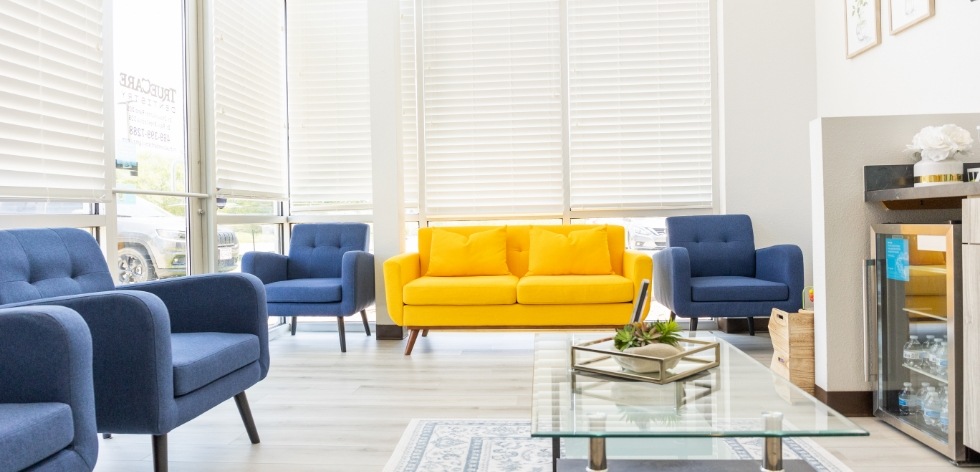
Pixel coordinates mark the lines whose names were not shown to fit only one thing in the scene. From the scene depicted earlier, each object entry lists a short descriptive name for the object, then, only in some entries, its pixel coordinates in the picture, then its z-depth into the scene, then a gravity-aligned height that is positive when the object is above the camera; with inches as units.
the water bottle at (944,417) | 96.5 -28.1
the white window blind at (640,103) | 211.2 +39.3
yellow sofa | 168.4 -17.8
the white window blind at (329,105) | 220.4 +41.8
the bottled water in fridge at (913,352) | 104.0 -20.1
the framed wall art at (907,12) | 144.3 +47.5
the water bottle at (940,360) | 97.4 -20.0
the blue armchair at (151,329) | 80.8 -13.3
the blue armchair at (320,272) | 181.9 -12.1
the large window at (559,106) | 211.8 +39.1
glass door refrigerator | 93.5 -16.6
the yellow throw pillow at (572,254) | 187.2 -7.3
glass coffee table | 62.4 -18.8
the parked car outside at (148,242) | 147.8 -2.2
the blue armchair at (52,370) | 66.0 -13.5
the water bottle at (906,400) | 105.7 -27.9
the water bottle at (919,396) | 102.4 -26.5
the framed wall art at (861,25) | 166.1 +51.1
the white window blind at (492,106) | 215.8 +40.0
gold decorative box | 80.7 -17.9
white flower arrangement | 102.6 +12.6
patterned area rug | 96.0 -33.7
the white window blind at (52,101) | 112.1 +24.0
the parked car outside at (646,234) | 215.8 -2.3
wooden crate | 126.1 -23.2
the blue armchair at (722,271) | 167.2 -12.3
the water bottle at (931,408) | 99.4 -27.6
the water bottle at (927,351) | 100.5 -19.5
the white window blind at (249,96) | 184.7 +40.3
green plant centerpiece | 82.1 -14.6
